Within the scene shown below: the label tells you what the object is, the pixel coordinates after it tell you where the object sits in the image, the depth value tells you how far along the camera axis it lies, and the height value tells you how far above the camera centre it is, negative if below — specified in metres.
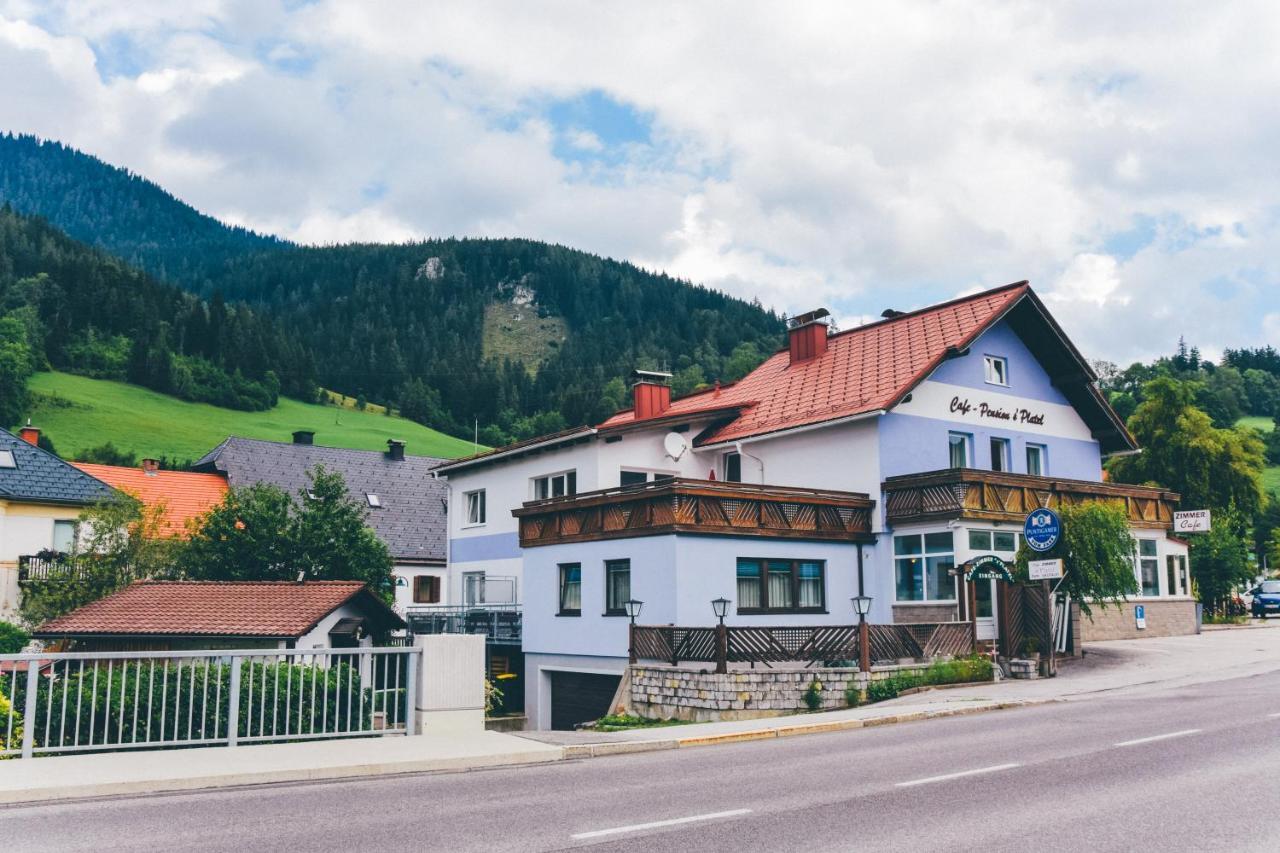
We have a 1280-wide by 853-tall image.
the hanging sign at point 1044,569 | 23.12 +0.29
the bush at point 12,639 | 33.53 -1.57
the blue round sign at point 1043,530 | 23.39 +1.14
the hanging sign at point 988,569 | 24.66 +0.32
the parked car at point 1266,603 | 47.97 -0.92
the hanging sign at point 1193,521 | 31.58 +1.75
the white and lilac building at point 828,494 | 26.06 +2.24
